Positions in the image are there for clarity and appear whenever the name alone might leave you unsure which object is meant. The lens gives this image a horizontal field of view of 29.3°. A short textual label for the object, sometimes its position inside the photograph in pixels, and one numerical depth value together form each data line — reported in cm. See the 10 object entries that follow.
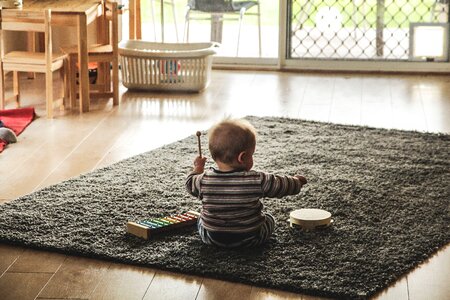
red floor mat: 461
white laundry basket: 544
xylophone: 297
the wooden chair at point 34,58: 477
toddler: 283
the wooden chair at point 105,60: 514
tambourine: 302
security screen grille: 612
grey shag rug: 272
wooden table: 485
